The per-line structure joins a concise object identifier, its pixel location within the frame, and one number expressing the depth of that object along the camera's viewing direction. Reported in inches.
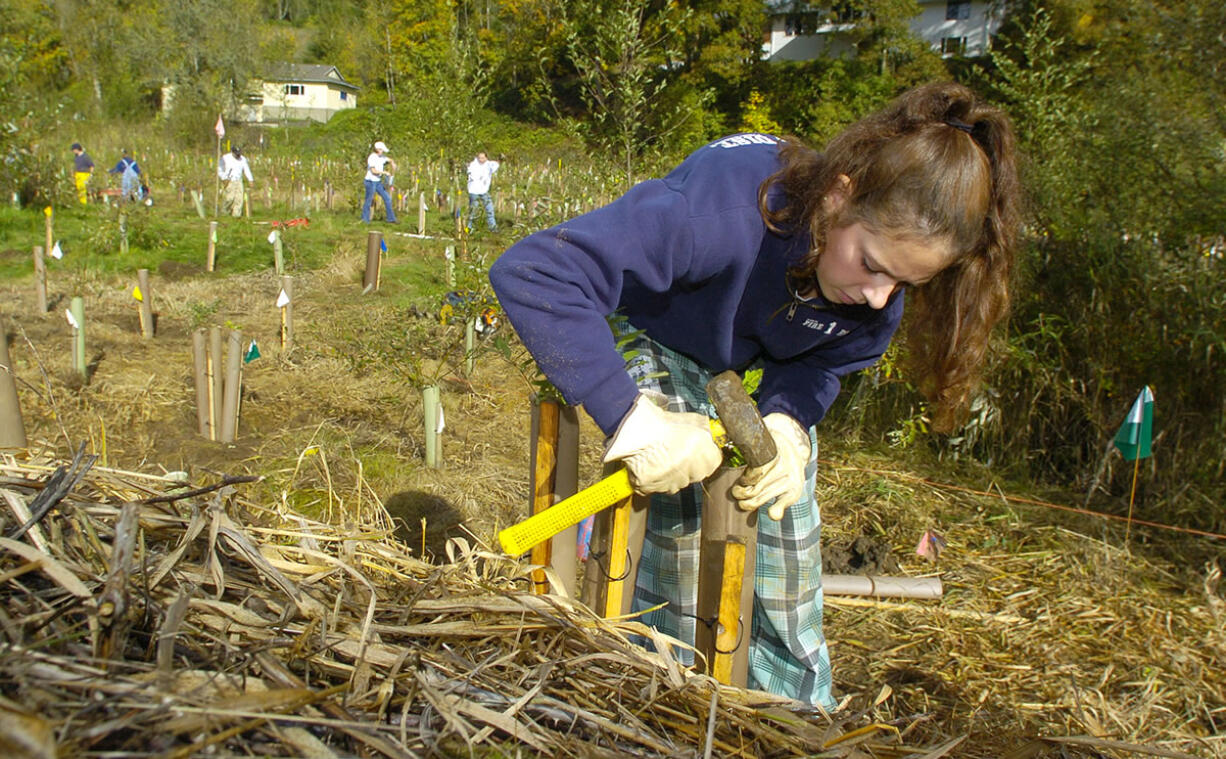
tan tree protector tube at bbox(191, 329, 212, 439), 169.2
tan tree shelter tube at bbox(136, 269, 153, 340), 231.0
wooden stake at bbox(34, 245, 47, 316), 258.0
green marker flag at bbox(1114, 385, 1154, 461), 136.3
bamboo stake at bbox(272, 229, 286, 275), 311.6
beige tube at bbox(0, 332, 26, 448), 108.8
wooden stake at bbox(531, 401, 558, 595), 77.5
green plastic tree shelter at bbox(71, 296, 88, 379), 192.4
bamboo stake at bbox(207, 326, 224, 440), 166.1
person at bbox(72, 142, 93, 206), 555.5
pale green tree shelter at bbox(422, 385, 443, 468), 158.6
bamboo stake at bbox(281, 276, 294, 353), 228.5
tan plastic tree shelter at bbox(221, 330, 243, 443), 167.2
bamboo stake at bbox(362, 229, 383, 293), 314.5
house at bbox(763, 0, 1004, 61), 1320.1
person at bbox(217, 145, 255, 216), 555.5
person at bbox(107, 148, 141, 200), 547.2
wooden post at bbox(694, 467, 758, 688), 68.9
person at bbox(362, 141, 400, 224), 534.3
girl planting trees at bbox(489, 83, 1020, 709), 68.1
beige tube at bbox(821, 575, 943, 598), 137.4
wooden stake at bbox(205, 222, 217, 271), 342.3
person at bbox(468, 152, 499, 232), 469.7
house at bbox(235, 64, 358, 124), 1765.5
